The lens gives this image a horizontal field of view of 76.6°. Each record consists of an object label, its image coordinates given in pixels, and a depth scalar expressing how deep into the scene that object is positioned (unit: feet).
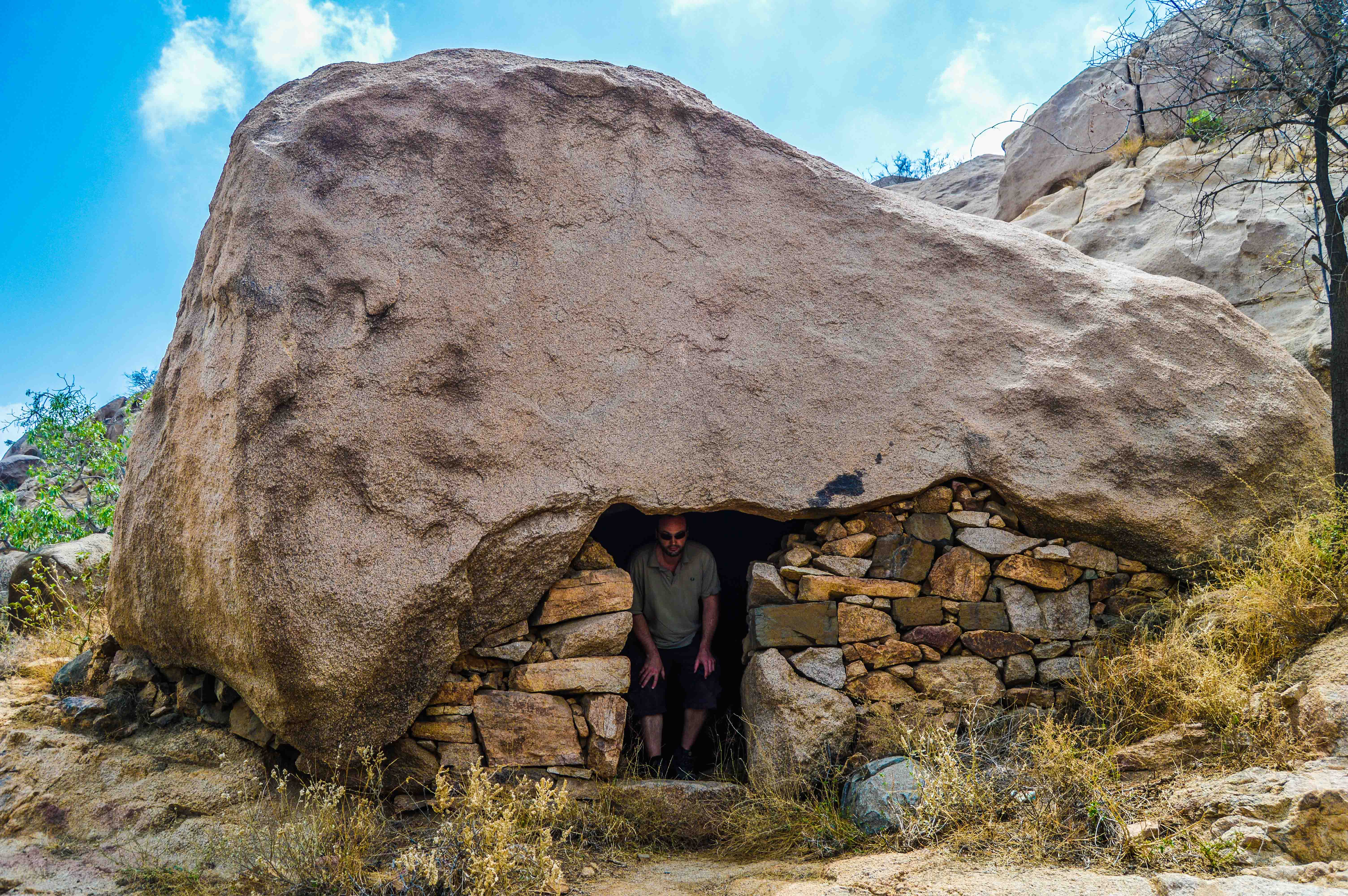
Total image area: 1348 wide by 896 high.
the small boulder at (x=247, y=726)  13.57
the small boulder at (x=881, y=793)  12.01
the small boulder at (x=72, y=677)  15.33
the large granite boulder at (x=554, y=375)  12.20
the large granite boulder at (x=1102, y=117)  22.25
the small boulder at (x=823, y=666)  13.98
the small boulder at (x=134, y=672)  14.92
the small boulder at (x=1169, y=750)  11.87
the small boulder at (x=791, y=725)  13.53
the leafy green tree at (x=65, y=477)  27.48
